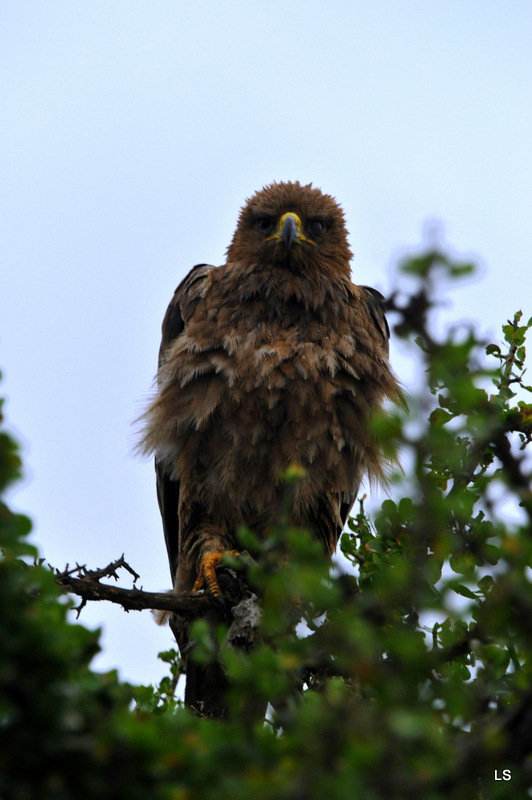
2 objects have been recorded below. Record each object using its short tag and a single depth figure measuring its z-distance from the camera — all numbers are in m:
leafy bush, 6.36
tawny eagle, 13.17
